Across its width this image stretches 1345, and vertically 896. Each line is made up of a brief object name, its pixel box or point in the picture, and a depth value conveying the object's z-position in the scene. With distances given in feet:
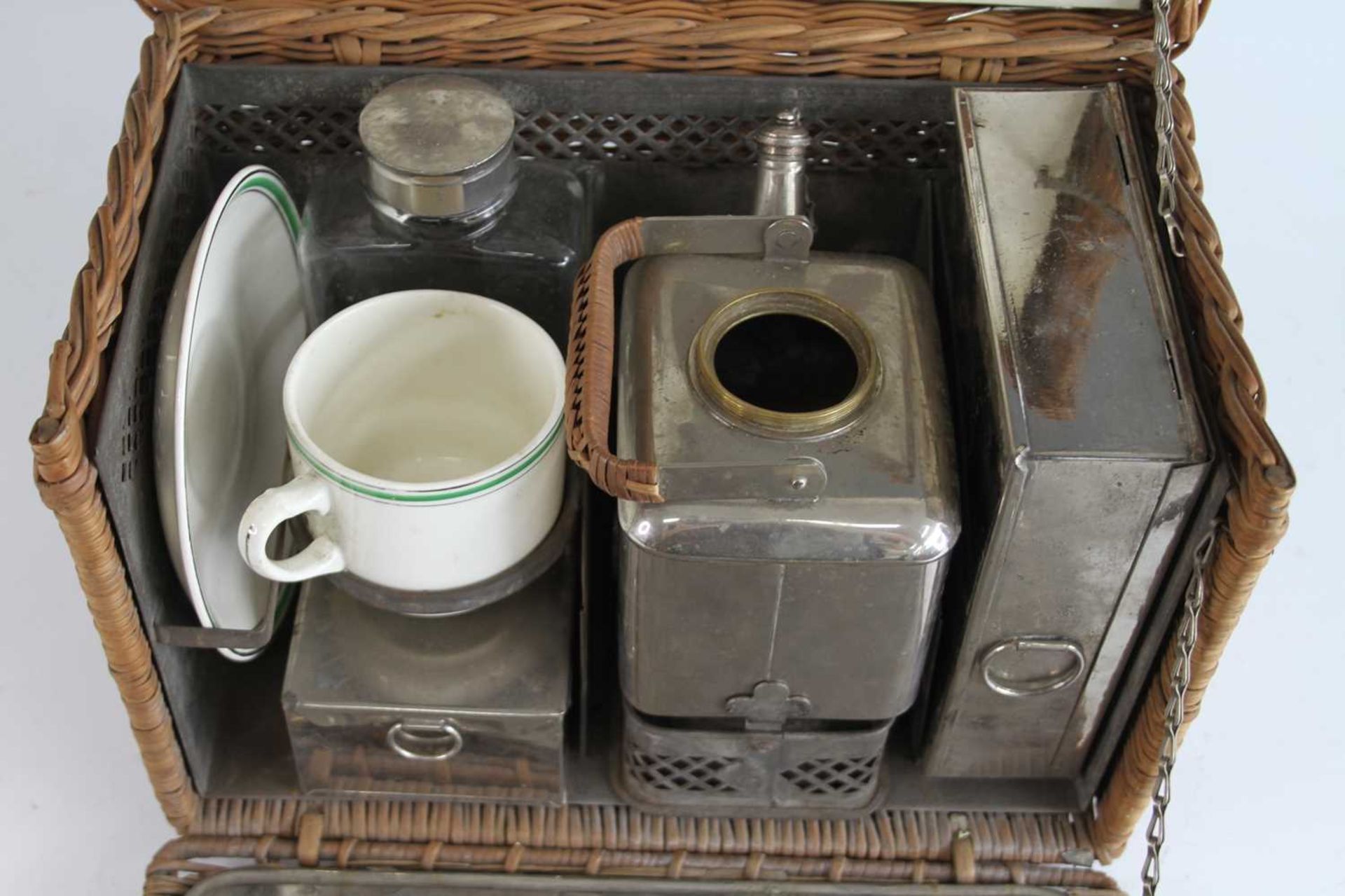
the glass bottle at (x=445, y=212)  2.78
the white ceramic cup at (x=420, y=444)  2.59
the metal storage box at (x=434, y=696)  2.78
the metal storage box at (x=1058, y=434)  2.39
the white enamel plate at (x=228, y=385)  2.62
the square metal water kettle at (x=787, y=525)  2.41
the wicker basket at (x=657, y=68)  2.95
